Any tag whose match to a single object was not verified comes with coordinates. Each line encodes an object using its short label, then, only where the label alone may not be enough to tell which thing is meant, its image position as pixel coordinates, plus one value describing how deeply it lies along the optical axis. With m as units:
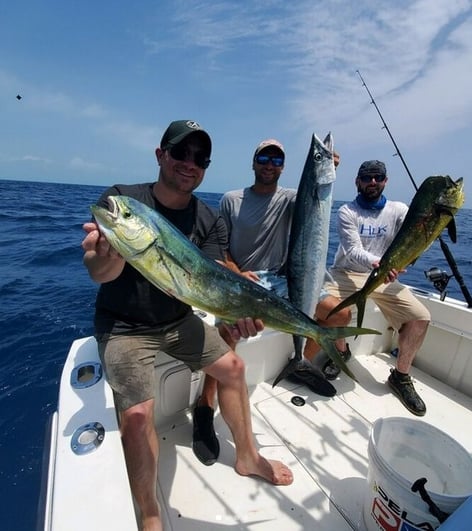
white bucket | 1.32
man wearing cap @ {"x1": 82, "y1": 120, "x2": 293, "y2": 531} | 1.75
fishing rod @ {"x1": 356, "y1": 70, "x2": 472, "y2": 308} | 3.01
